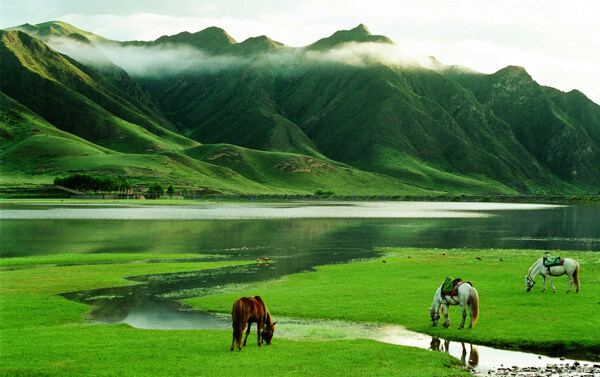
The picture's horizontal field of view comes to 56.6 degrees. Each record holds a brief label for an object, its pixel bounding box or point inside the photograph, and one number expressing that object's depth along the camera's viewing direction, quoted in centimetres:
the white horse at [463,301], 2581
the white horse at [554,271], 3366
